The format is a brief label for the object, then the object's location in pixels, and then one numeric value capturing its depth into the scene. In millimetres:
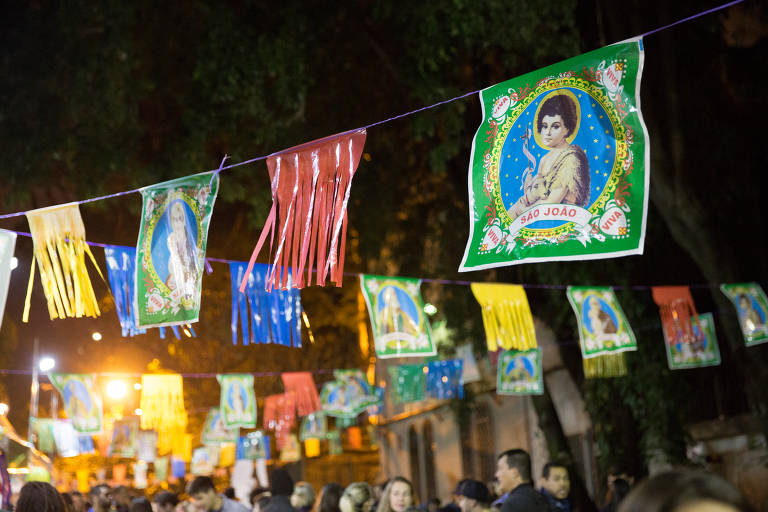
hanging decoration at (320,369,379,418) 17266
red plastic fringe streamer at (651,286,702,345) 11688
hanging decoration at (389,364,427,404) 16766
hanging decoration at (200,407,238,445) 19406
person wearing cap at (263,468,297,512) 8148
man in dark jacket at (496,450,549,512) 5770
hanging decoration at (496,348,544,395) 13883
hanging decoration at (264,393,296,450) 19000
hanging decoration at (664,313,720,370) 12109
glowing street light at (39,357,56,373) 18333
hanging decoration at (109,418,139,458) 21578
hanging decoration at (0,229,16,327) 6895
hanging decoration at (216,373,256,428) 16188
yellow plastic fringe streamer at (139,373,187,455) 15172
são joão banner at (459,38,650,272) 4973
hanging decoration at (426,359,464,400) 17016
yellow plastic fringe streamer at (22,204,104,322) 7223
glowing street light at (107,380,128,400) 17016
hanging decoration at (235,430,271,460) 24772
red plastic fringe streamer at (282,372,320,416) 17281
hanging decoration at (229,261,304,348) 9844
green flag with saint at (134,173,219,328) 6988
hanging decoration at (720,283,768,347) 10297
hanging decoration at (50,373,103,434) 15703
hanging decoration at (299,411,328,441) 21469
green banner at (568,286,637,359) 11281
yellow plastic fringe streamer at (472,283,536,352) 11336
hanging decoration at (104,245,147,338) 8180
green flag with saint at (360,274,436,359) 10664
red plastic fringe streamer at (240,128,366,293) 6180
